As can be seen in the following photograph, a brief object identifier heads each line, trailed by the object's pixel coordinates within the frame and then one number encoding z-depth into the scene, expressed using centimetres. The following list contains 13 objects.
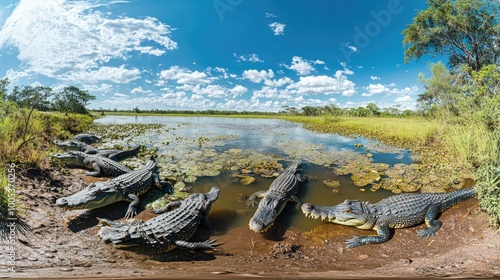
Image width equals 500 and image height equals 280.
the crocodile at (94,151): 709
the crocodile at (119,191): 357
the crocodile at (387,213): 363
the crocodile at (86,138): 936
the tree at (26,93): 1124
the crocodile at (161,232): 282
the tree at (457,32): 1148
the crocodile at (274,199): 353
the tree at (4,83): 829
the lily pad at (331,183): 559
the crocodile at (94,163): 560
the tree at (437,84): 1144
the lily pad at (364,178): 565
